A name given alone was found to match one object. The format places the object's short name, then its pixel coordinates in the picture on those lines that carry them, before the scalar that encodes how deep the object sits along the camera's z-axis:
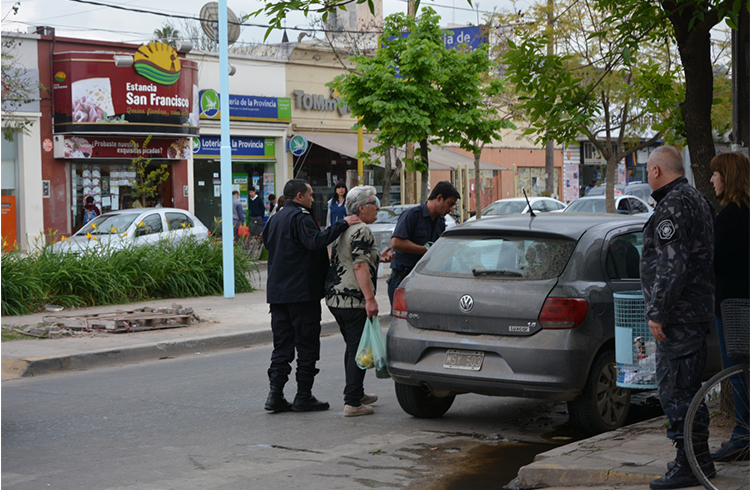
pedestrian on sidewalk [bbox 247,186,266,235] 26.50
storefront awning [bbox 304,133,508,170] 33.91
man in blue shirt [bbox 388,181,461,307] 8.95
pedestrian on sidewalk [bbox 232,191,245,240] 25.25
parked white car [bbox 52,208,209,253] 18.06
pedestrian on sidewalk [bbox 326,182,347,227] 19.98
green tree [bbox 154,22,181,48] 49.72
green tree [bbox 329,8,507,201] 20.75
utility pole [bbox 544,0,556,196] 37.41
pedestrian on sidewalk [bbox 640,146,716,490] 5.07
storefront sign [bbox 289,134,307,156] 32.56
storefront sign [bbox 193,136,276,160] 31.03
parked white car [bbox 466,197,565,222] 27.27
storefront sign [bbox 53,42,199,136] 26.61
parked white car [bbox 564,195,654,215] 26.31
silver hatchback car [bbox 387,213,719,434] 6.50
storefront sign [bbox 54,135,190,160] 26.75
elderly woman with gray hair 7.62
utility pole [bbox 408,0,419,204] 31.55
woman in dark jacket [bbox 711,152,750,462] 5.53
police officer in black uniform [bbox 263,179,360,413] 7.77
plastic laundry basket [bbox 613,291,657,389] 6.12
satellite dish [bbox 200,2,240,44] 32.64
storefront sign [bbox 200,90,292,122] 30.66
